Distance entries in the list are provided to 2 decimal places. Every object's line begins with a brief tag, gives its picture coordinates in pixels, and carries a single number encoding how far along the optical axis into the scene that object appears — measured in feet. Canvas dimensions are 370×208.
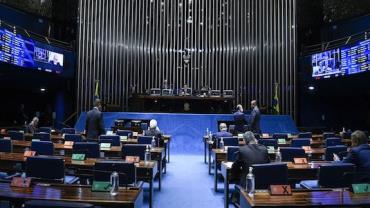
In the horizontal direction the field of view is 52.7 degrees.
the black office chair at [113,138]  25.98
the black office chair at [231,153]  20.63
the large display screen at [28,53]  42.46
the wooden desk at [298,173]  17.16
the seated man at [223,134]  29.78
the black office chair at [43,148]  20.47
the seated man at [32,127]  36.73
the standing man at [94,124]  28.17
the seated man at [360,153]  14.88
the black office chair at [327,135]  34.71
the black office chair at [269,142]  24.92
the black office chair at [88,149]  19.99
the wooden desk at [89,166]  17.11
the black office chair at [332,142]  27.02
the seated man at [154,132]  29.94
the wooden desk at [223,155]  22.28
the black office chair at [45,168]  14.92
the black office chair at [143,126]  42.57
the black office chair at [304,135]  34.25
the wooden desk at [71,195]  10.46
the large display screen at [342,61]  41.61
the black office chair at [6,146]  21.17
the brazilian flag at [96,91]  60.82
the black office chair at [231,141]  25.99
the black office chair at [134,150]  20.47
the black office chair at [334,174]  14.24
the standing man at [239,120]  39.04
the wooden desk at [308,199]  10.43
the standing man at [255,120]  35.88
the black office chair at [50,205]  7.62
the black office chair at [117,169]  14.33
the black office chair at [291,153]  19.86
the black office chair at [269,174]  13.99
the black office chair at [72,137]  27.35
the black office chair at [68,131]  36.21
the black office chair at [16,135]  29.22
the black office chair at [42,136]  27.61
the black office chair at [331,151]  20.79
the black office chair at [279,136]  31.50
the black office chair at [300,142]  26.11
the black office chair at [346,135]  35.50
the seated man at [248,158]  16.10
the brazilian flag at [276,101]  58.13
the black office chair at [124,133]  32.61
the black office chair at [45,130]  35.40
